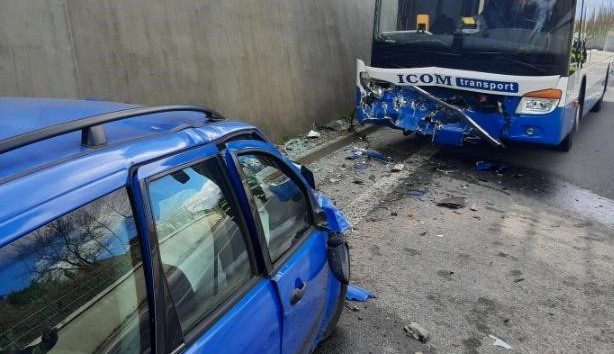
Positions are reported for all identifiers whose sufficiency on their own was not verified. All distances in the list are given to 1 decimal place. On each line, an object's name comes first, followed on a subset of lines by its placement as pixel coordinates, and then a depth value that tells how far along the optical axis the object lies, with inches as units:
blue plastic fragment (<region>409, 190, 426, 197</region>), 237.7
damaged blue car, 48.5
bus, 245.1
